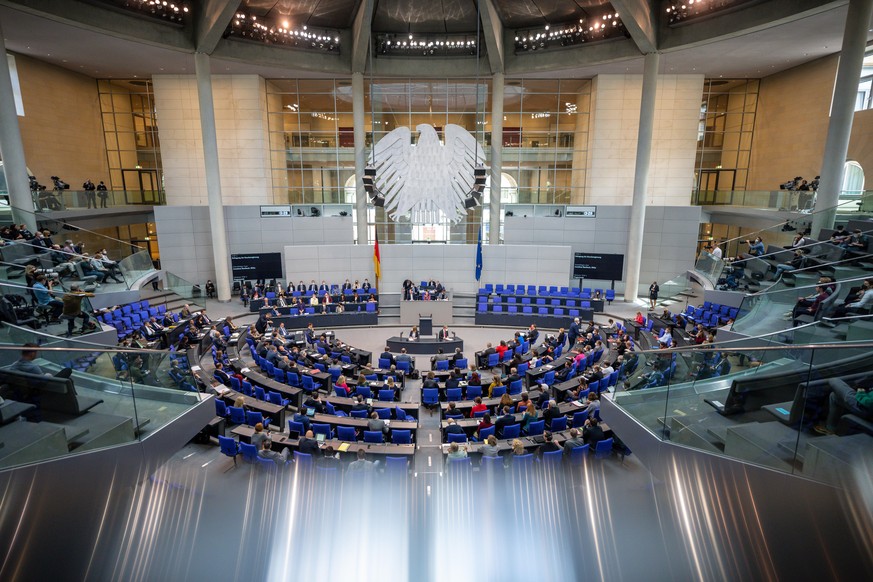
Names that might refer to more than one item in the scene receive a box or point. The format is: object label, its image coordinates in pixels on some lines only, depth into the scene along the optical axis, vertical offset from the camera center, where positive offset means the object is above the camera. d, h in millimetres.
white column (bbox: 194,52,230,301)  18688 +1562
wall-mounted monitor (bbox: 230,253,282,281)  21672 -2505
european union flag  20234 -1867
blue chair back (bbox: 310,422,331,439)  9227 -4346
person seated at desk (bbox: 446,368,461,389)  11484 -4224
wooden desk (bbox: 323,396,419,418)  10430 -4417
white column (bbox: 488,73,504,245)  21562 +3117
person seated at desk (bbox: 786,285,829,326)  8797 -1750
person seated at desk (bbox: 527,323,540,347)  15344 -4067
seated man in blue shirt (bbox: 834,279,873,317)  7905 -1534
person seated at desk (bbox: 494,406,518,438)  9250 -4220
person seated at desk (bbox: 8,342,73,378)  4738 -1572
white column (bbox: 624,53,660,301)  18828 +1611
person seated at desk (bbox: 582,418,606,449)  8477 -4080
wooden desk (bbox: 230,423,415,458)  8414 -4382
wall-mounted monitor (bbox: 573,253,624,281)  21438 -2468
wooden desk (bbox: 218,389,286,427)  10055 -4326
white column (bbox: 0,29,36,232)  14445 +1825
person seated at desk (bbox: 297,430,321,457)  8273 -4214
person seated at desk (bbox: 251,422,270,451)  8414 -4144
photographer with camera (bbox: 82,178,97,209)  19625 +875
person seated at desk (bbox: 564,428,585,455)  8359 -4254
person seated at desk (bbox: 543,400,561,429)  9367 -4096
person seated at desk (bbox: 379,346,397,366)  13617 -4281
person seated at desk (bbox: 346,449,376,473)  7984 -4419
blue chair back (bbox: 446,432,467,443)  9064 -4455
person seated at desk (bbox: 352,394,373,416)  10156 -4307
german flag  19984 -2075
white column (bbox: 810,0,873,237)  13359 +3170
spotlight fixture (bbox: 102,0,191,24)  16469 +7591
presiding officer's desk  18250 -3899
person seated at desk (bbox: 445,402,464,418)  10359 -4445
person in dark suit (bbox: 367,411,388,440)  9086 -4218
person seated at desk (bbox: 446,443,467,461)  8375 -4388
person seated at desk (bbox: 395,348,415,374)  13609 -4347
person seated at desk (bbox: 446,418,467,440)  9364 -4397
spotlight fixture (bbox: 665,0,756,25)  16297 +7607
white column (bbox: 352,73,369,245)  21317 +3487
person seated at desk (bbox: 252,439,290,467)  8172 -4319
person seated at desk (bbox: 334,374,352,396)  11281 -4245
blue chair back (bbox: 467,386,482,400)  11406 -4446
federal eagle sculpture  15969 +1573
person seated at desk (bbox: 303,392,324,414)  10245 -4269
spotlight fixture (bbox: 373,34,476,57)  21469 +7982
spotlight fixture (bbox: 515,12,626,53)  19031 +7898
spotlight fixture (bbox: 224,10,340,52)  19000 +7859
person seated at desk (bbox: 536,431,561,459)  8500 -4335
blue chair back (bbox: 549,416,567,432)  9273 -4265
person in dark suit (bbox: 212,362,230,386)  11544 -4114
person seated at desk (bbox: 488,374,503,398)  11594 -4312
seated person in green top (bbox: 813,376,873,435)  3619 -1526
